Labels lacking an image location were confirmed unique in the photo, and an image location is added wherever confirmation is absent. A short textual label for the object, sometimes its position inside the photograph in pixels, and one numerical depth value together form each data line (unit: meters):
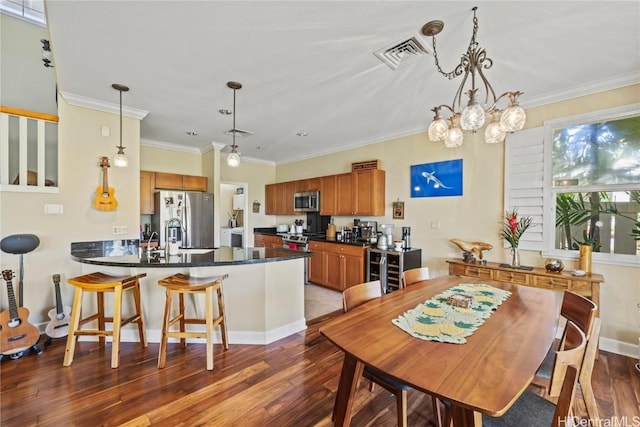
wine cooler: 3.78
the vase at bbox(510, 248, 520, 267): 2.98
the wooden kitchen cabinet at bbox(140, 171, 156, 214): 4.64
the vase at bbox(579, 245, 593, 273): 2.60
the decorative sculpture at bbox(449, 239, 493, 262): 3.27
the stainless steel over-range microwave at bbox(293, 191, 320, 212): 5.37
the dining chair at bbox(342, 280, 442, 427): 1.40
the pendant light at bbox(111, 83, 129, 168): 2.77
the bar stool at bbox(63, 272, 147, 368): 2.27
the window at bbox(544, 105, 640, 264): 2.56
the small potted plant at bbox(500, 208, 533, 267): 2.98
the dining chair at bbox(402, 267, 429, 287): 2.28
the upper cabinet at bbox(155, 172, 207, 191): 4.81
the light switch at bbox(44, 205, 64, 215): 2.88
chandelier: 1.65
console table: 2.44
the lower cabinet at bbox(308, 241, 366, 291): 4.23
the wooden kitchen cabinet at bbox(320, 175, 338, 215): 5.00
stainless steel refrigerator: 4.49
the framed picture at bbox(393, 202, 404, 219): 4.27
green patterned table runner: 1.27
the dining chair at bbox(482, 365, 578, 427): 0.88
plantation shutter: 2.98
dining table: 0.88
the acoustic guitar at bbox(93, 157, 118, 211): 3.10
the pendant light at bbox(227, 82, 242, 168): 2.73
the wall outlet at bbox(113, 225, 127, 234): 3.24
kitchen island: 2.69
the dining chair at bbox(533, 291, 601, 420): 1.22
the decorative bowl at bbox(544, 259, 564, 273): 2.67
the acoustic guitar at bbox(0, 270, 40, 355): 2.34
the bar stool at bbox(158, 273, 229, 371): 2.24
